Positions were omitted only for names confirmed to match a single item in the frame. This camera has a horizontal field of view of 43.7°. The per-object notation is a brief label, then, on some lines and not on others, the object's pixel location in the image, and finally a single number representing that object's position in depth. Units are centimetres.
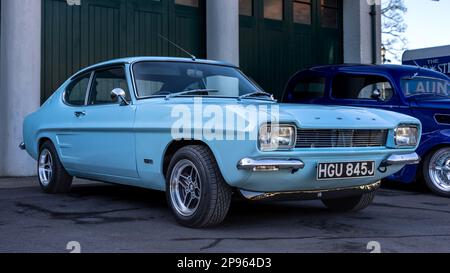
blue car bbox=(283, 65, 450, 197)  686
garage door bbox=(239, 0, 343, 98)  1209
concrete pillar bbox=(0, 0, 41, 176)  860
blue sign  990
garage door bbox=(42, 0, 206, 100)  959
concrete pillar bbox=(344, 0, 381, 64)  1352
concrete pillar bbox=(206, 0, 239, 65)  1082
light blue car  391
